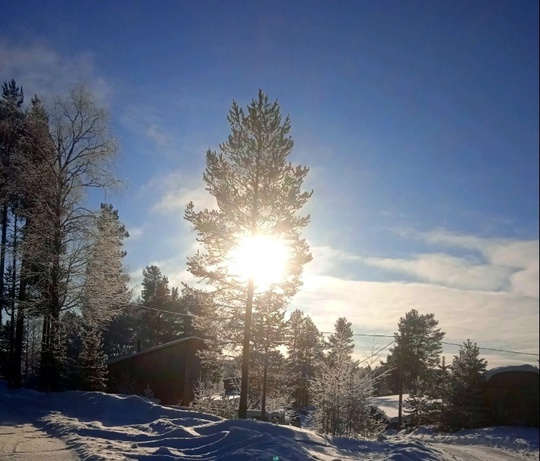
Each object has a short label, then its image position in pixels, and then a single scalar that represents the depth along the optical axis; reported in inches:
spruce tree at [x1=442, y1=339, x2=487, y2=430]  1334.9
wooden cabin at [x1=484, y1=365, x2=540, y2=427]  1261.1
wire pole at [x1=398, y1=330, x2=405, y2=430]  1632.3
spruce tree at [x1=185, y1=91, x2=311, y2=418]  732.7
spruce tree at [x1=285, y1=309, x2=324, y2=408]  1772.9
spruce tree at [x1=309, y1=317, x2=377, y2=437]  717.3
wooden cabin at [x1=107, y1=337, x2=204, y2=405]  1307.8
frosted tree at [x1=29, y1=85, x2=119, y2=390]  822.5
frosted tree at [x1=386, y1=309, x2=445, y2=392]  2193.7
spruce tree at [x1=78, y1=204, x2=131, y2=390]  844.0
